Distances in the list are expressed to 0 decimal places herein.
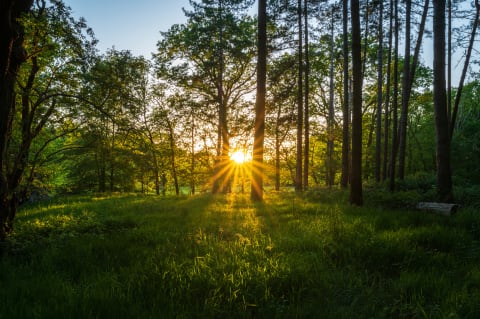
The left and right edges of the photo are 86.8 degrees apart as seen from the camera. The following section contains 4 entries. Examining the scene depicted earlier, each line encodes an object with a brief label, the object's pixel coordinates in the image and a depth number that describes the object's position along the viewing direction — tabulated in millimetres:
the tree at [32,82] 4344
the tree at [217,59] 18312
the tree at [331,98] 17781
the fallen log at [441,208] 6631
